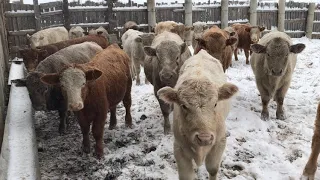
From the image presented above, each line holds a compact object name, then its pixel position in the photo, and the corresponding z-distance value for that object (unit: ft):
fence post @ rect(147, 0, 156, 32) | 45.93
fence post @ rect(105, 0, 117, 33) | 44.96
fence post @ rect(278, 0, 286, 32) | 50.47
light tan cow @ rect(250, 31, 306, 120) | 18.51
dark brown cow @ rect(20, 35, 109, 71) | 22.82
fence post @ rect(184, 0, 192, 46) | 47.75
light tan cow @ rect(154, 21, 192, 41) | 30.99
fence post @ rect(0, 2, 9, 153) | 15.91
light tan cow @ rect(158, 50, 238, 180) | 9.41
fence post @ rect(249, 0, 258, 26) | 49.57
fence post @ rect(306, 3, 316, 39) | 51.19
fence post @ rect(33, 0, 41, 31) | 40.88
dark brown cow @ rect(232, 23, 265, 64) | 37.42
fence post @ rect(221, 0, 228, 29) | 48.65
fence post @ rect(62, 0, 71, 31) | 43.55
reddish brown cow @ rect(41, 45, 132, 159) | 13.85
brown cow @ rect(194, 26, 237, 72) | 20.31
